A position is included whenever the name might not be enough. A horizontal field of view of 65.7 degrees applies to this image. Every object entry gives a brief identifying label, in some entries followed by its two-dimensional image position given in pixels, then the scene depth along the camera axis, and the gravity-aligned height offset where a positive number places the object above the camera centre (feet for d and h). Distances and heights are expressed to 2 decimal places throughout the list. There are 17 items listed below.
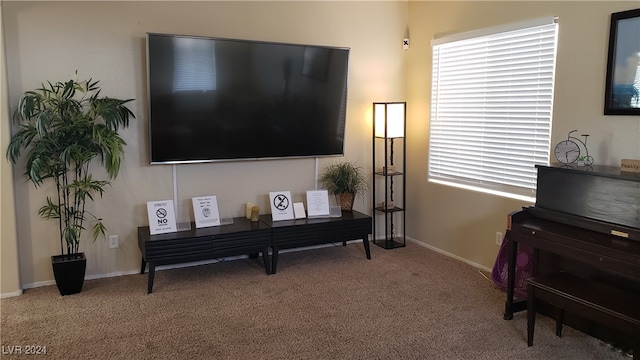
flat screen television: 12.90 +0.79
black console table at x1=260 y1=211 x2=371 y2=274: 13.73 -2.94
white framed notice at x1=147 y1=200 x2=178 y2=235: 12.84 -2.35
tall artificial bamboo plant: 11.56 -0.38
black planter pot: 11.79 -3.50
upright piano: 8.84 -1.95
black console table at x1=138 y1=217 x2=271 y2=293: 12.25 -2.99
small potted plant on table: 15.56 -1.70
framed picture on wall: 9.96 +1.31
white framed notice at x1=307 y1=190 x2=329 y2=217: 14.90 -2.28
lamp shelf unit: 15.65 -1.48
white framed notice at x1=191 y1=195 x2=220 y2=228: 13.52 -2.31
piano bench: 8.13 -3.01
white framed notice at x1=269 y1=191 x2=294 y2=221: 14.47 -2.29
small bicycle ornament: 10.67 -0.53
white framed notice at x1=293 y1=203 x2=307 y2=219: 14.74 -2.48
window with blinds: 12.23 +0.61
